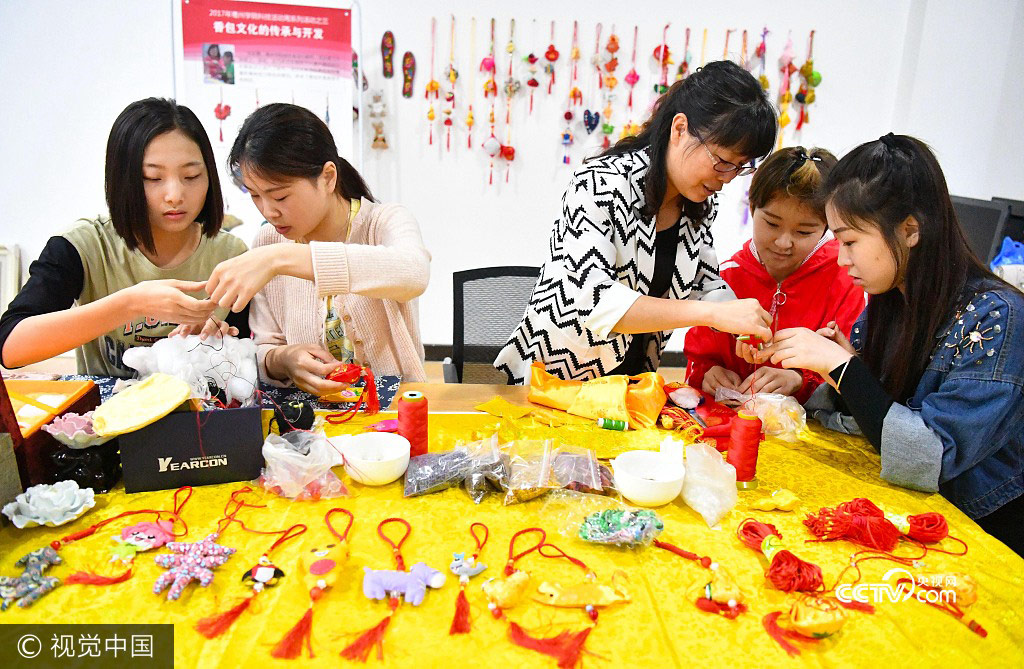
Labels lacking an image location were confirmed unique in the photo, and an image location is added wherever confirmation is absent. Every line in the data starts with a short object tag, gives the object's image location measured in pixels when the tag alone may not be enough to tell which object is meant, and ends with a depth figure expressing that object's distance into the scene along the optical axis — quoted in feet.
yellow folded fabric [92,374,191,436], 3.73
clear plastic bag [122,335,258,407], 4.17
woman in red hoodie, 5.65
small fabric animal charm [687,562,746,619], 3.02
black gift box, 3.79
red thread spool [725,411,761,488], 4.11
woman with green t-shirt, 4.55
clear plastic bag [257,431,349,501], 3.83
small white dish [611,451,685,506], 3.83
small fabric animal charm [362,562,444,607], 2.99
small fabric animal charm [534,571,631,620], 2.98
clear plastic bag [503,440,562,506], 3.86
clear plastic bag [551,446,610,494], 3.96
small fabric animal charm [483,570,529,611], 2.97
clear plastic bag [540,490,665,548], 3.46
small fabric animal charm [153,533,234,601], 3.01
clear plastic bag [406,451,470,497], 3.91
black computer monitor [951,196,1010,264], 7.58
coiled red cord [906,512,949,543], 3.63
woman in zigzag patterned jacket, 4.90
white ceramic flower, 3.40
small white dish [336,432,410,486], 3.90
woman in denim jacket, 4.09
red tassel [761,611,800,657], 2.81
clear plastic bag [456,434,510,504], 3.92
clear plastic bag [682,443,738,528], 3.78
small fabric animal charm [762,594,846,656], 2.85
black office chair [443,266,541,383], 7.41
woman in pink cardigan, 4.65
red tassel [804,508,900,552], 3.56
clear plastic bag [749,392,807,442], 4.90
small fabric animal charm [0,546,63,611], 2.91
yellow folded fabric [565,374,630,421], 4.91
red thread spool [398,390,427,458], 4.25
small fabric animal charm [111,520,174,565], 3.23
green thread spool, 4.81
